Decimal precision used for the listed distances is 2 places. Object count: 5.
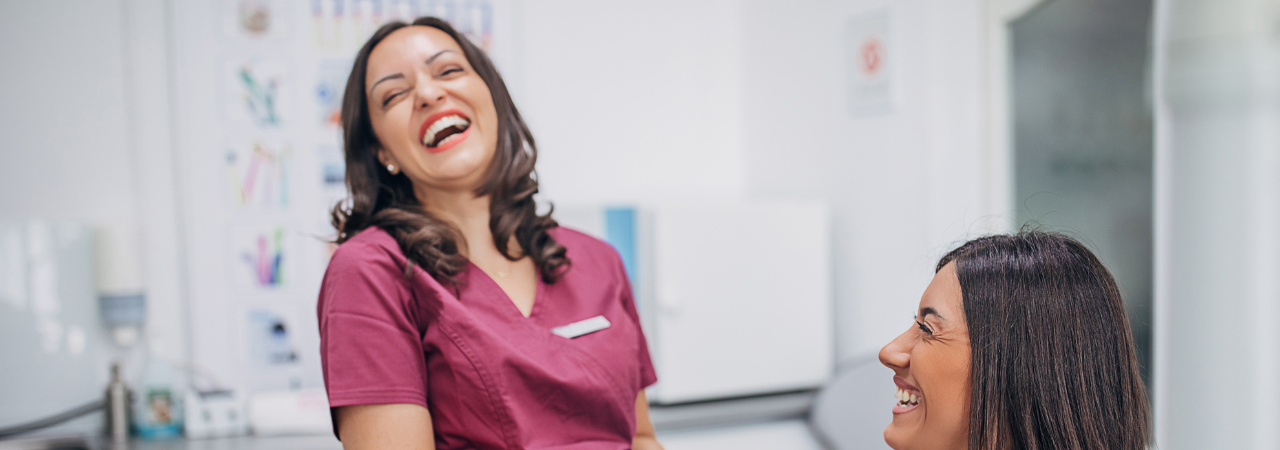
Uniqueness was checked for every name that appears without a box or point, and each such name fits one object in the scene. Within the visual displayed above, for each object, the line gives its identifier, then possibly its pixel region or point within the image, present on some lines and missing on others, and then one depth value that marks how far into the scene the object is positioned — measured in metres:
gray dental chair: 1.50
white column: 1.07
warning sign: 1.84
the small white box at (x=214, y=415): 1.74
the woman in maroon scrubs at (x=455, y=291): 0.90
